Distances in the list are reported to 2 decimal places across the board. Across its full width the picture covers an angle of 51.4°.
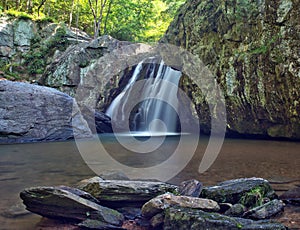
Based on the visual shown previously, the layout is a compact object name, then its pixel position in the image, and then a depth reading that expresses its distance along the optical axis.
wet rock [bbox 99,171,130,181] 4.83
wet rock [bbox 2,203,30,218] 3.40
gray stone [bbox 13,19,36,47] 22.60
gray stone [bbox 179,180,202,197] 3.86
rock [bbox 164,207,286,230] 2.80
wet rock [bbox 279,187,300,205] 3.84
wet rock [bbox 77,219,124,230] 3.07
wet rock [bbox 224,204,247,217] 3.33
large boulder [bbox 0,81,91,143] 10.96
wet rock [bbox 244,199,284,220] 3.28
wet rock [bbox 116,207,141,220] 3.38
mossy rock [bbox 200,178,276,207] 3.69
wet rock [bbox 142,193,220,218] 3.23
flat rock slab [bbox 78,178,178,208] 3.58
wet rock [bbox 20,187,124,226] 3.21
